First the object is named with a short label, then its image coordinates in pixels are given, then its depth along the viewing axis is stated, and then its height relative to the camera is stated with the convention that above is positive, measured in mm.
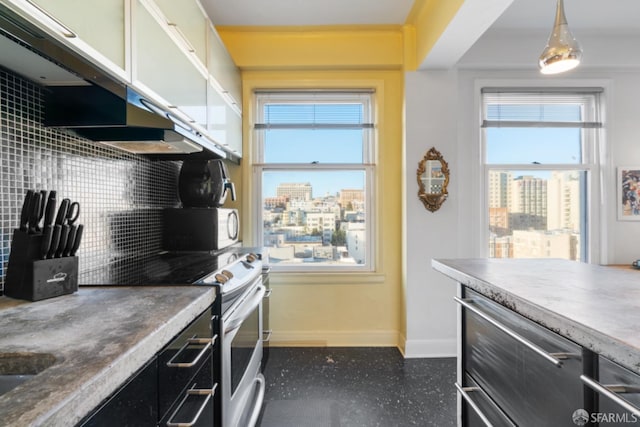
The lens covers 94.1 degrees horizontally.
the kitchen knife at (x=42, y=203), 967 +47
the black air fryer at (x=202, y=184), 1973 +217
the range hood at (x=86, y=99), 840 +455
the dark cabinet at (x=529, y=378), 659 -454
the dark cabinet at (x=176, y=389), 611 -439
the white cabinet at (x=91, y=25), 767 +559
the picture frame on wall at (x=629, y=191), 2602 +212
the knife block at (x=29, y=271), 923 -170
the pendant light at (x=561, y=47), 1423 +811
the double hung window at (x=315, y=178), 2645 +344
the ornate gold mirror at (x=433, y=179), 2398 +297
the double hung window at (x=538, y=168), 2637 +422
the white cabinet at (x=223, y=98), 1880 +852
